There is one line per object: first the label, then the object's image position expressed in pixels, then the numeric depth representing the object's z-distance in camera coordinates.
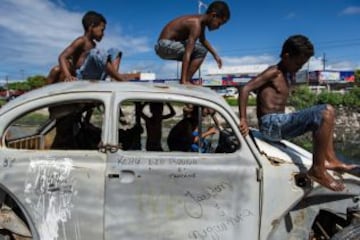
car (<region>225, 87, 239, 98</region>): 60.50
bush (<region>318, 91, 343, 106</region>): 21.22
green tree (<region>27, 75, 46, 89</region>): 85.06
